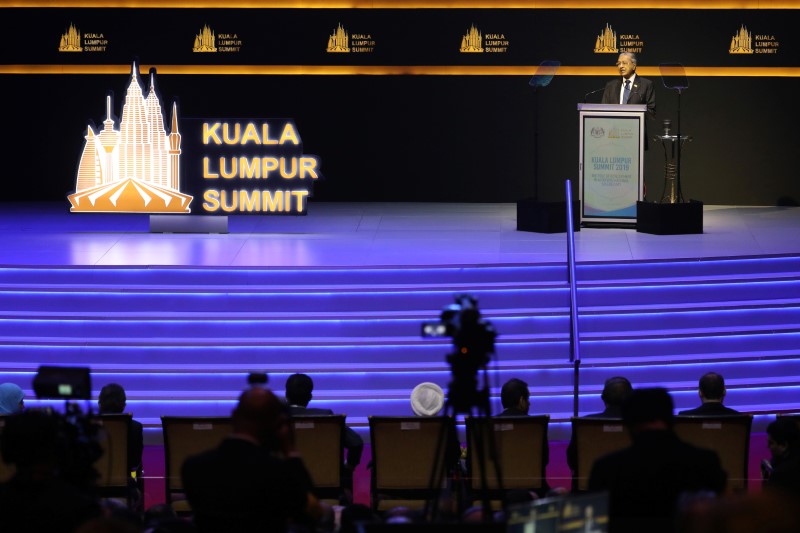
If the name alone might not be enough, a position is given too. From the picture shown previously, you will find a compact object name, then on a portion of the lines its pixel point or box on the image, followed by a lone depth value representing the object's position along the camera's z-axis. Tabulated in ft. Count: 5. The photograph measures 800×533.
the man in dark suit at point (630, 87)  78.12
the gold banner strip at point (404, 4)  94.27
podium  77.71
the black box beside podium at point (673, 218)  76.89
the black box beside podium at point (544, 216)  78.43
